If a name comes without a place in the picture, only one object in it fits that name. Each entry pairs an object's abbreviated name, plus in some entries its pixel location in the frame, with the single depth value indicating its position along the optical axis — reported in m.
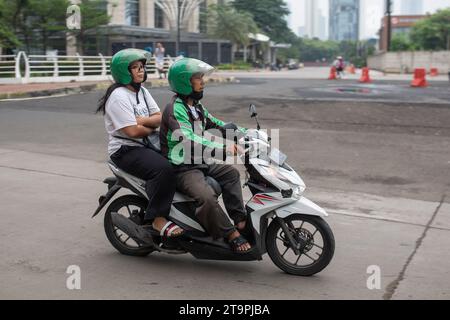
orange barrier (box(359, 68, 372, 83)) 31.95
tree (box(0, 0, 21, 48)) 28.74
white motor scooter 4.70
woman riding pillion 4.88
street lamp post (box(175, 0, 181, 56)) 47.97
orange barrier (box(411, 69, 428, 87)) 27.31
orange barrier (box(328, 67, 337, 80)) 36.62
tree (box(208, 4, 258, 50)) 74.88
